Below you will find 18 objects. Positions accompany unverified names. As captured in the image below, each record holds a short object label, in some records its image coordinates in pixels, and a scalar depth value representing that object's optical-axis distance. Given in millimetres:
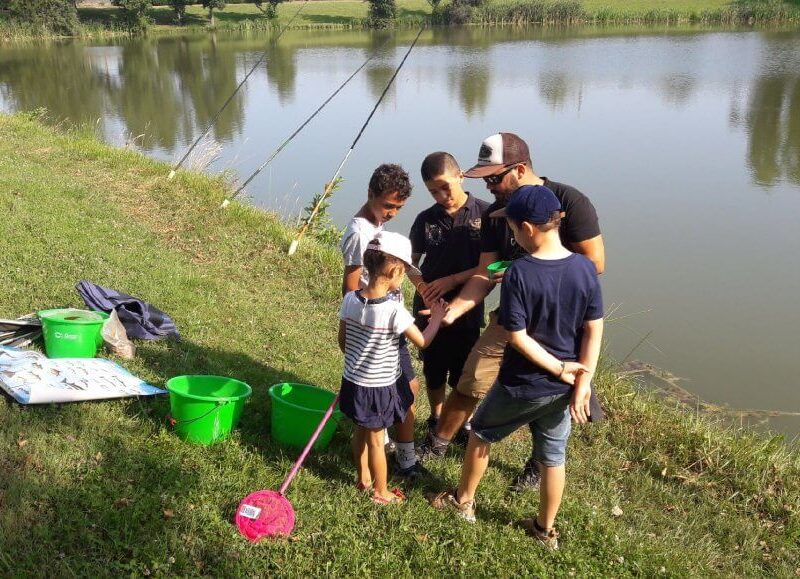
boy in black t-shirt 3316
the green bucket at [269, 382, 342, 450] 3311
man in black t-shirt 2986
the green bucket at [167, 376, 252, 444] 3207
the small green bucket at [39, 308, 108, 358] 3836
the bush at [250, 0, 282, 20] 46547
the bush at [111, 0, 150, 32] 43219
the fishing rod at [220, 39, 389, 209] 7761
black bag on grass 4410
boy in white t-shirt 3180
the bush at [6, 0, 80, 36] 40012
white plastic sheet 3354
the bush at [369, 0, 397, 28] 42231
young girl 2814
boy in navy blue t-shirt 2545
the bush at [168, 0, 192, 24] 48000
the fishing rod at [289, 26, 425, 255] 6645
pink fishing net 2750
